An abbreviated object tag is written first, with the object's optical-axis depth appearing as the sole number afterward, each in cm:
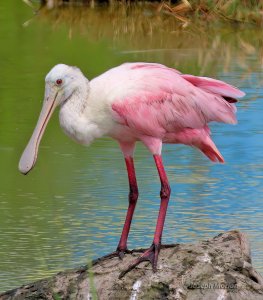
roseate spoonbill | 1303
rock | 1205
